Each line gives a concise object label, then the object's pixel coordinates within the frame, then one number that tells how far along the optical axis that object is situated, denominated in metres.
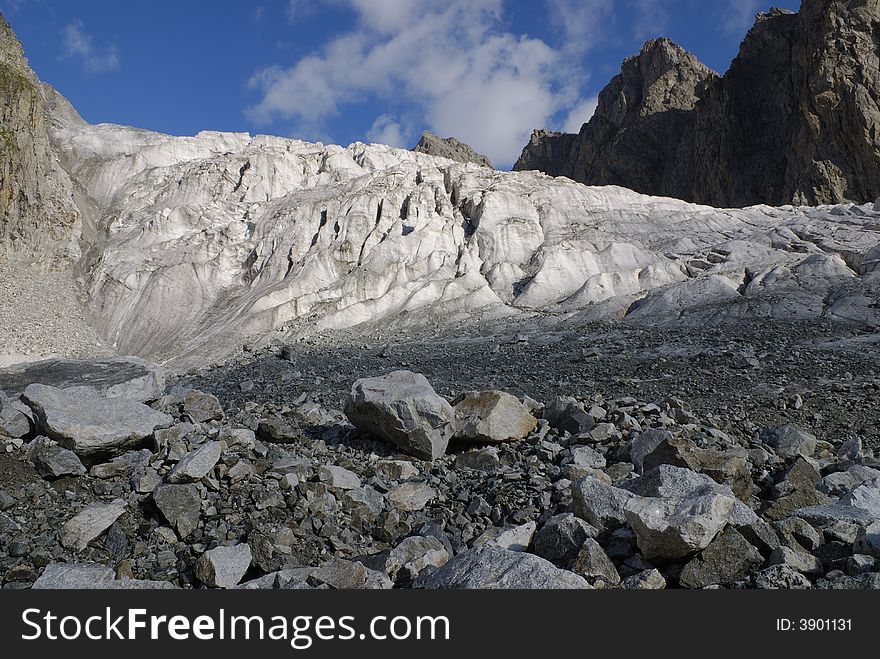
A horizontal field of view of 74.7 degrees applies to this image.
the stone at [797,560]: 4.59
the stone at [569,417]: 9.22
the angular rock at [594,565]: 4.70
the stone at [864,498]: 5.83
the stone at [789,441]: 8.28
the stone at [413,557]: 5.12
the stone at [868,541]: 4.64
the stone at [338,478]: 7.14
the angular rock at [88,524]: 5.62
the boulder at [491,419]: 8.74
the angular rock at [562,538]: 5.16
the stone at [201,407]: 10.35
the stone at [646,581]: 4.50
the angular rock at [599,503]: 5.49
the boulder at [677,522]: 4.68
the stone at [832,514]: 5.46
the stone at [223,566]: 5.02
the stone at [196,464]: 6.60
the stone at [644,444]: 7.70
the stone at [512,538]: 5.59
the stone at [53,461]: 6.81
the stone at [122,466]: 6.96
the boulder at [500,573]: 4.36
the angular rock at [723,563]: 4.61
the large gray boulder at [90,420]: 7.26
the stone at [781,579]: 4.33
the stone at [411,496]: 6.95
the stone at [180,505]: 5.95
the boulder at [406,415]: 8.33
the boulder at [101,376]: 14.30
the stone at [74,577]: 4.65
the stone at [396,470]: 7.75
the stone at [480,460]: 8.09
